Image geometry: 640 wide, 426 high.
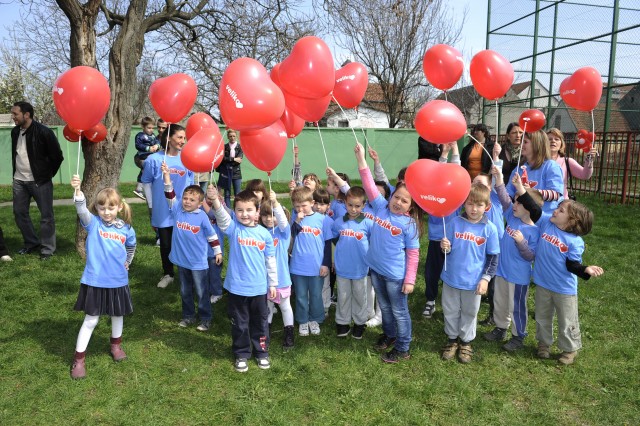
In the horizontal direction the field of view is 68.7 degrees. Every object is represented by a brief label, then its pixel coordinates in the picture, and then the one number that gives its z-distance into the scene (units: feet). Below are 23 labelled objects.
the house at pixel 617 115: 45.93
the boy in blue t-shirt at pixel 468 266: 12.26
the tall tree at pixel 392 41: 59.36
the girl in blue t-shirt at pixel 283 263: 13.23
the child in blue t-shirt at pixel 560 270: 11.91
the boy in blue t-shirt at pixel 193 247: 14.21
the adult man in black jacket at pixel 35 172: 20.89
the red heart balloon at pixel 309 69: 10.52
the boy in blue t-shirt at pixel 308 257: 13.92
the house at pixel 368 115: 81.74
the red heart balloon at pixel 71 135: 16.88
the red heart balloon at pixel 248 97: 9.81
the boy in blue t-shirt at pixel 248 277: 12.16
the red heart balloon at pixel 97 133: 17.58
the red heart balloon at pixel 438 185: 10.89
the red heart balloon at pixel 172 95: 13.47
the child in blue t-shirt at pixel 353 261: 13.39
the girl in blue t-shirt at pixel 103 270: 11.76
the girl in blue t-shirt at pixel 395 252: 12.34
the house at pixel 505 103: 47.91
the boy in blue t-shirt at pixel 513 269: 12.84
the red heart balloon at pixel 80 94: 11.69
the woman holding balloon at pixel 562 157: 15.15
